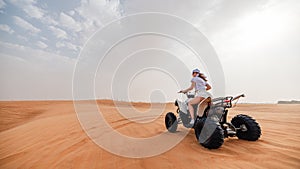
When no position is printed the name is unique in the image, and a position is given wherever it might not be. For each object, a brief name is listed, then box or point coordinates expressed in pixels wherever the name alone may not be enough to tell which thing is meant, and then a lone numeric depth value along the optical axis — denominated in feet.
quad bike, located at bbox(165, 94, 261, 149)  11.11
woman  15.29
